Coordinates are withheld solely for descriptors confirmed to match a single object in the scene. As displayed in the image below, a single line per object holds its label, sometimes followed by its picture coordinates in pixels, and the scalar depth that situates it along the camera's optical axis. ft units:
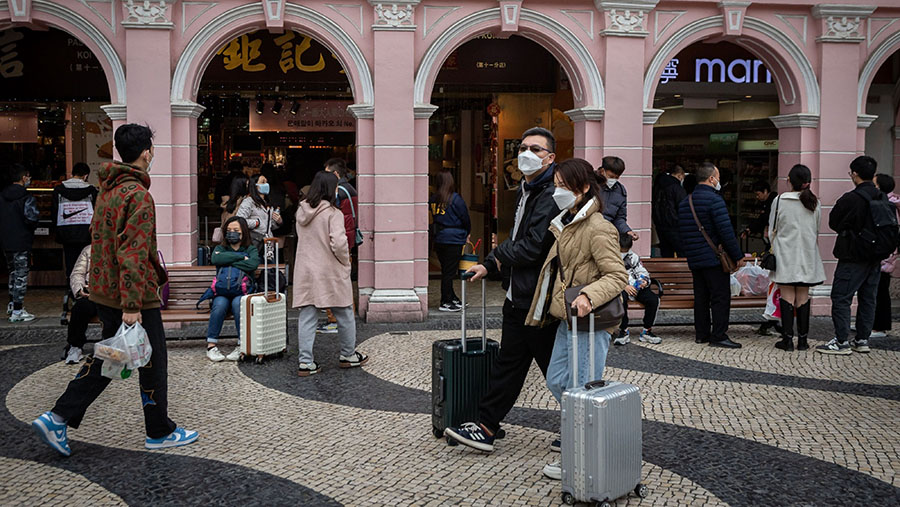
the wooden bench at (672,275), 34.78
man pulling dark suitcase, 17.84
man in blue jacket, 30.37
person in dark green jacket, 28.84
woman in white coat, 30.27
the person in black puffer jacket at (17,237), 35.76
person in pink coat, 26.37
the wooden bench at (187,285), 32.19
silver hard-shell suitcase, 15.43
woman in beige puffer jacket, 16.84
